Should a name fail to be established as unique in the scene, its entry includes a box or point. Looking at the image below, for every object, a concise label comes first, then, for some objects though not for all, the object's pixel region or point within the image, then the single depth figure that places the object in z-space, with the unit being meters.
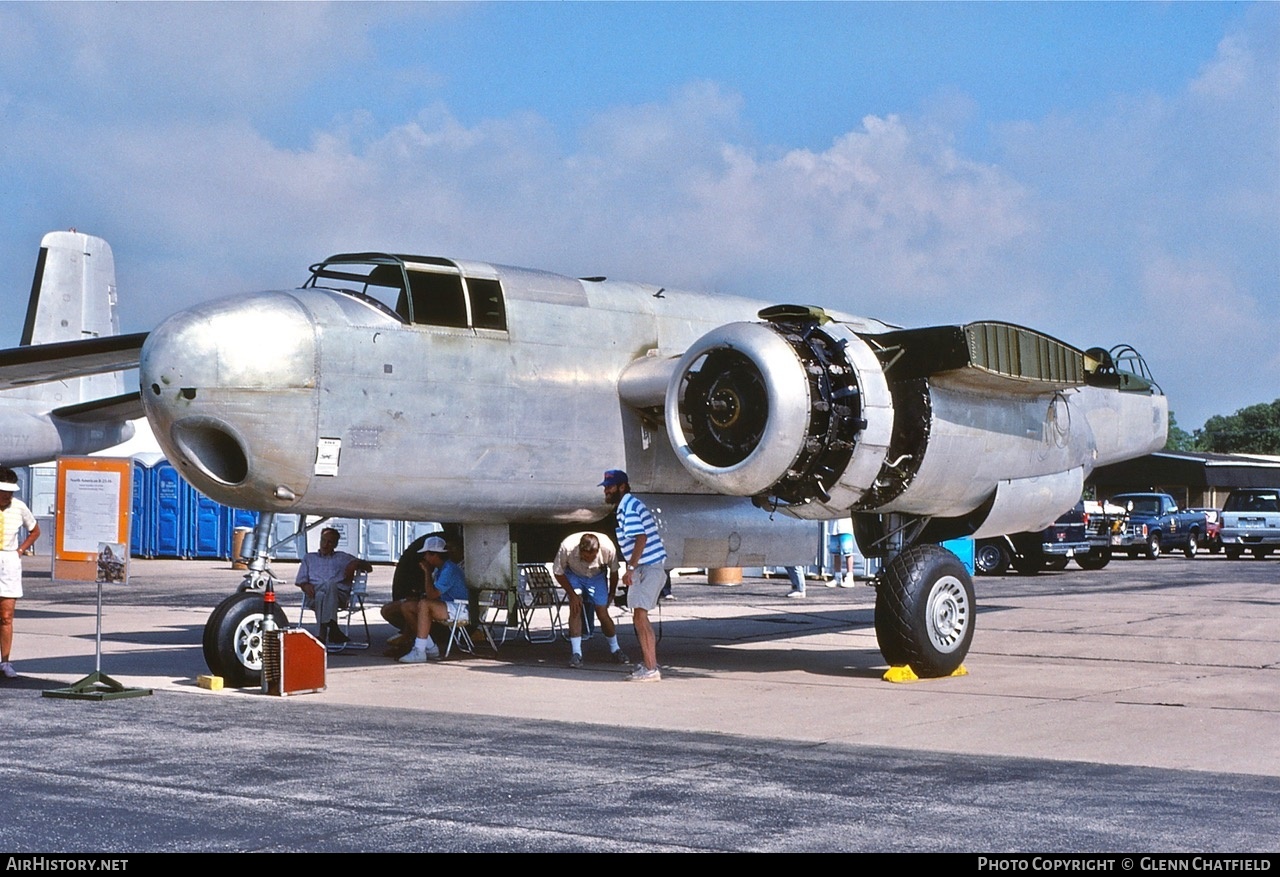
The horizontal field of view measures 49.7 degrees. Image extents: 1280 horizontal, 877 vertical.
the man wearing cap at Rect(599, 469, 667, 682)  11.66
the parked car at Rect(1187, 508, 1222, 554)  42.22
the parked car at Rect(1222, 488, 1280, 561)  40.41
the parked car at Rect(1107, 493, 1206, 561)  41.31
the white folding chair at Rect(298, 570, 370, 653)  14.52
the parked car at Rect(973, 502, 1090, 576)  32.72
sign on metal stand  11.33
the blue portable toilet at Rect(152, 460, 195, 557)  36.34
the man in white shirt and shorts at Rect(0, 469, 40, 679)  11.84
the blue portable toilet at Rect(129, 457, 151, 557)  36.75
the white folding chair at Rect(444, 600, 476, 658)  13.52
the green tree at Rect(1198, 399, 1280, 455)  132.25
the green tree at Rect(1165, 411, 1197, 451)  163.12
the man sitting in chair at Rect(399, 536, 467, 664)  13.38
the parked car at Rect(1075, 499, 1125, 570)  33.66
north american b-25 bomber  10.70
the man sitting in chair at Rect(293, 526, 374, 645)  14.30
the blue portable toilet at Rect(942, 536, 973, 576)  27.59
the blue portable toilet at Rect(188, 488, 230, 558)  35.78
